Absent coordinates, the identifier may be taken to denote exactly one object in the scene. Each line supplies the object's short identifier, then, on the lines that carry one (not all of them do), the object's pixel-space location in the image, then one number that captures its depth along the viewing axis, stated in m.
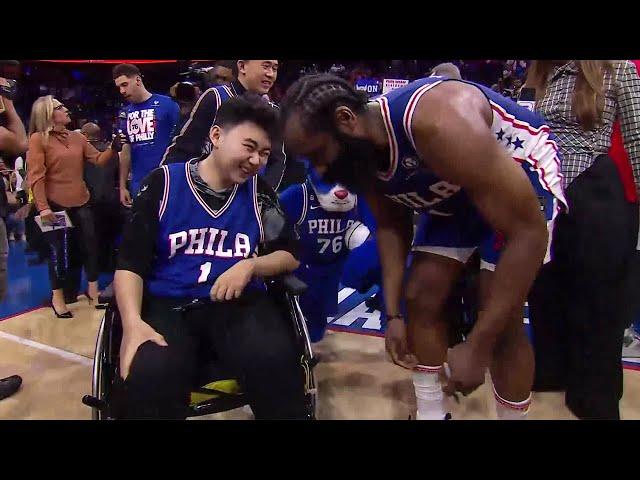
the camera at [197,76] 1.35
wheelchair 1.12
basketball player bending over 0.91
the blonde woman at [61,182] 1.65
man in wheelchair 1.14
